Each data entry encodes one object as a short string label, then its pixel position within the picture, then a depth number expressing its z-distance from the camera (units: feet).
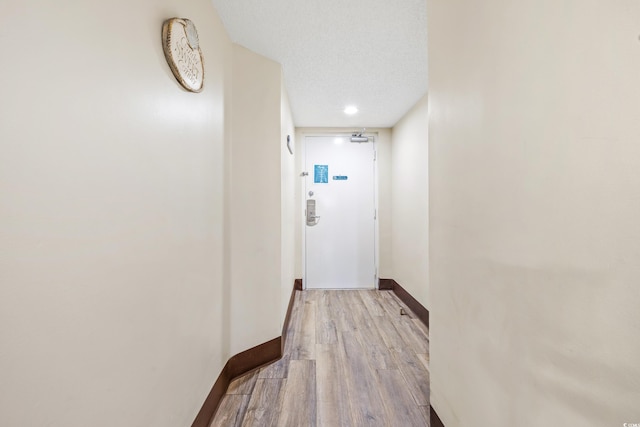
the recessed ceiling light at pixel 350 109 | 9.80
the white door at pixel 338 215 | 12.23
